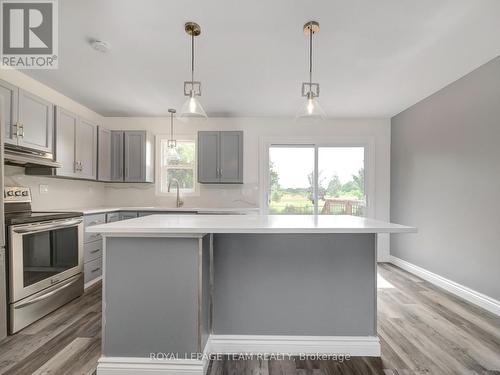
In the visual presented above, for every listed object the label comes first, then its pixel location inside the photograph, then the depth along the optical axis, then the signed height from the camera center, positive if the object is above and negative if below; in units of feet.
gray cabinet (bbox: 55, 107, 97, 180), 9.99 +1.69
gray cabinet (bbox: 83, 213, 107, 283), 10.02 -2.65
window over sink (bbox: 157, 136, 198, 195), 14.83 +1.05
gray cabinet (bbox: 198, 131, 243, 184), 13.53 +1.61
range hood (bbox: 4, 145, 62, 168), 7.79 +0.88
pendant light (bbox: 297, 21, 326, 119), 6.53 +2.04
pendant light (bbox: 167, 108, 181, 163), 13.52 +2.13
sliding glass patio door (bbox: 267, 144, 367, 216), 14.83 +0.53
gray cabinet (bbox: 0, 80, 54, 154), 7.80 +2.18
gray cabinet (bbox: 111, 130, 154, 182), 13.51 +1.58
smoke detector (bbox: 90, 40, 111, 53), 7.48 +4.14
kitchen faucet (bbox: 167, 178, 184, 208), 14.31 -0.22
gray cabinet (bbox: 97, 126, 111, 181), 12.61 +1.60
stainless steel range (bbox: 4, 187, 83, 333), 6.99 -2.25
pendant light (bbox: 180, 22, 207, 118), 6.40 +2.02
